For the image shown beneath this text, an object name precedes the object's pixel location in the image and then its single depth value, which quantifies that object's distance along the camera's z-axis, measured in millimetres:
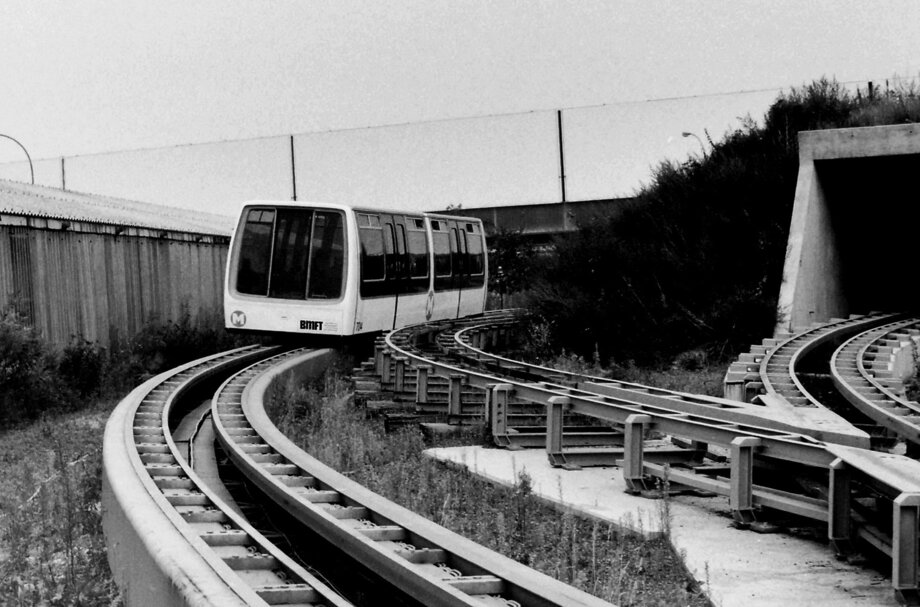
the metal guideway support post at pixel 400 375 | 16359
